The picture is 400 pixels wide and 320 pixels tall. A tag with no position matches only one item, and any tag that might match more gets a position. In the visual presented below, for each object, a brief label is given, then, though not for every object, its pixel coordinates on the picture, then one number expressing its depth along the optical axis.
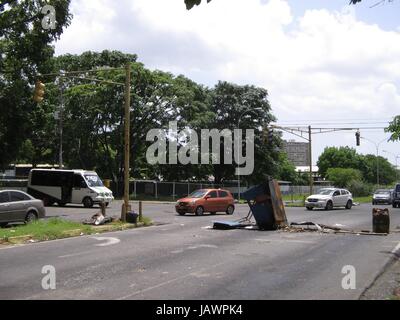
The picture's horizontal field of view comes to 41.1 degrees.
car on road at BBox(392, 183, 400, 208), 42.88
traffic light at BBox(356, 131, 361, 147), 40.81
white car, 36.22
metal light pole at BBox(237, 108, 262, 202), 58.30
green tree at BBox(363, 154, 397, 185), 138.25
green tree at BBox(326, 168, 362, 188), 96.50
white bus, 34.91
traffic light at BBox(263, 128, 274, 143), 37.44
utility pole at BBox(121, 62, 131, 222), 22.05
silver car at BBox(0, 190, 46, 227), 19.34
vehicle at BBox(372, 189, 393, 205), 50.69
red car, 28.88
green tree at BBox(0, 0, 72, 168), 26.44
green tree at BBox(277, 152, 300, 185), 121.81
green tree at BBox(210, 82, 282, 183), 60.22
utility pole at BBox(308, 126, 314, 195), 44.41
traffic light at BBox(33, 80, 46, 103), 19.70
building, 162.12
